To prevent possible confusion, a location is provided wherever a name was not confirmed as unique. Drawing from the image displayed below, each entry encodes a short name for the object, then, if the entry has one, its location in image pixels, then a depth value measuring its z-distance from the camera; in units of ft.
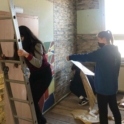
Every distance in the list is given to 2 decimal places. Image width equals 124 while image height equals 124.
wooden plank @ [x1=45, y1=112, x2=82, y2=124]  9.62
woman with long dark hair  6.70
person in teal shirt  6.66
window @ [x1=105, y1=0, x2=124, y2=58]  13.53
